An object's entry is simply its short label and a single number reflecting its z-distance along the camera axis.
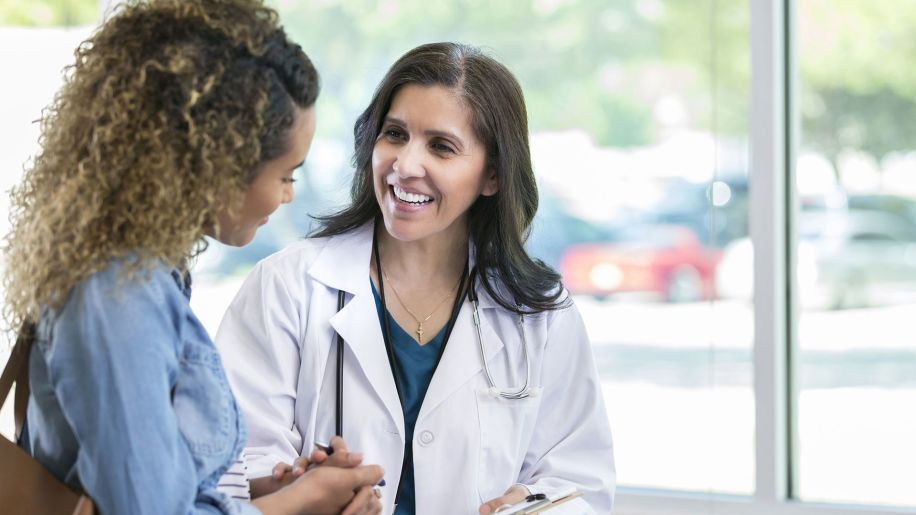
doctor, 2.06
